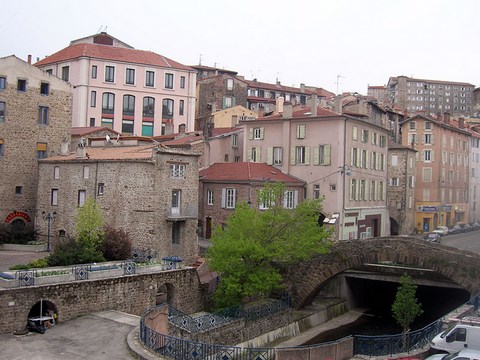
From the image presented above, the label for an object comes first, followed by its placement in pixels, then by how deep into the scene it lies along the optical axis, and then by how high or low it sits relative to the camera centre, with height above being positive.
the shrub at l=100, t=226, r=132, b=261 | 31.14 -2.22
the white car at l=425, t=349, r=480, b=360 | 19.03 -4.64
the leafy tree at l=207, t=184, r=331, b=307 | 30.34 -1.96
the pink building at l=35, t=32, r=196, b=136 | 62.31 +13.13
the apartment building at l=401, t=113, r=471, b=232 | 63.77 +5.27
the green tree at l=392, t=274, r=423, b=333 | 31.86 -5.02
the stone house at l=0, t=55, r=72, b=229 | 41.00 +5.22
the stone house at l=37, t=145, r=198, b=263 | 34.97 +0.77
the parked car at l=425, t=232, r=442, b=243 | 49.97 -2.06
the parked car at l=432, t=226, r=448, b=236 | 57.56 -1.61
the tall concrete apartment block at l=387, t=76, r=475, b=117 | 140.88 +29.24
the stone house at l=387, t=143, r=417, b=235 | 58.19 +2.78
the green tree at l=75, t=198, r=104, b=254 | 29.80 -1.31
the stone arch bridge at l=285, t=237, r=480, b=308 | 29.89 -2.61
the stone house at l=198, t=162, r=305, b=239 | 44.84 +1.55
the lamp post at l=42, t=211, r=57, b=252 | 38.40 -0.99
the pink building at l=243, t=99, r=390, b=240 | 45.50 +4.38
